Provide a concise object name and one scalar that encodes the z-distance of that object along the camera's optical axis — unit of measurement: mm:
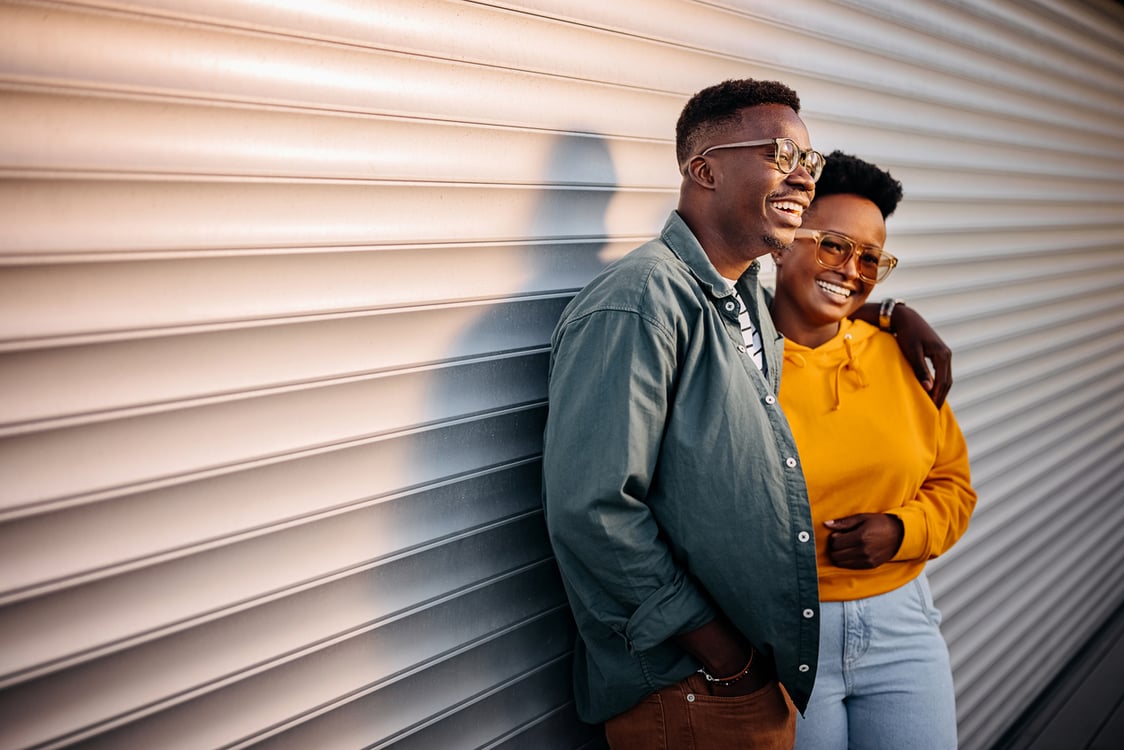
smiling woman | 2066
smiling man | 1563
